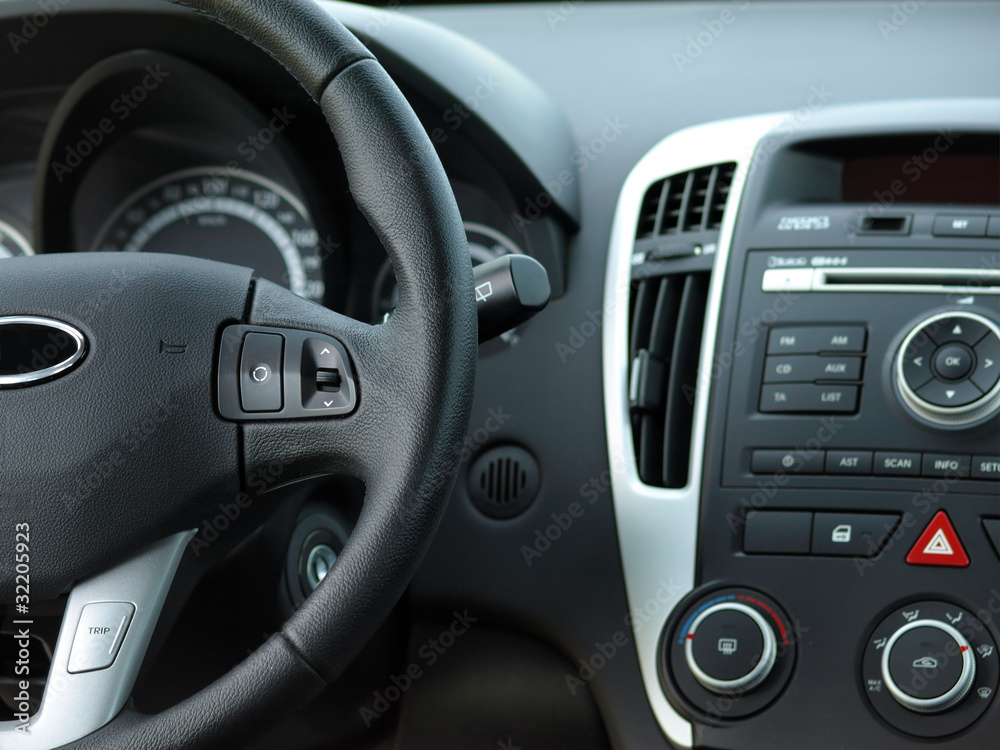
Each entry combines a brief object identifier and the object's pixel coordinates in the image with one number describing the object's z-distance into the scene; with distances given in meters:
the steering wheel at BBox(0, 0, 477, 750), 0.69
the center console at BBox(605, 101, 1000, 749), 0.97
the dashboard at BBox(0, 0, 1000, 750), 0.98
